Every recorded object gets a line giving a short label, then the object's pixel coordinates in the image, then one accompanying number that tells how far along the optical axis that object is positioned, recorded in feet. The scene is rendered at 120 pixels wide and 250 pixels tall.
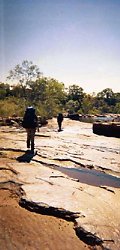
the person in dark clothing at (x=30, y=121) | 35.42
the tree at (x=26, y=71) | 151.02
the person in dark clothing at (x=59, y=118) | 80.06
